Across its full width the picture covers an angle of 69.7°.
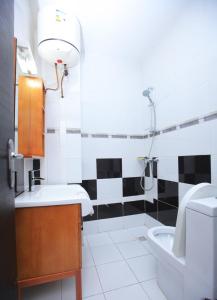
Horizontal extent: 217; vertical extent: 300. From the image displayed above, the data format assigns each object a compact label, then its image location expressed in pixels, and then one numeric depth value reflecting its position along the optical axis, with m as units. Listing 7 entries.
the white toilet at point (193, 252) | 0.73
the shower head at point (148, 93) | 1.89
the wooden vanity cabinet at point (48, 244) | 0.90
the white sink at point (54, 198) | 0.91
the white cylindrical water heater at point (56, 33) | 1.30
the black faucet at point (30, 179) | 1.24
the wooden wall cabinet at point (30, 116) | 1.30
